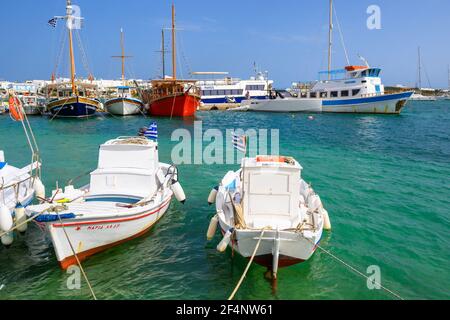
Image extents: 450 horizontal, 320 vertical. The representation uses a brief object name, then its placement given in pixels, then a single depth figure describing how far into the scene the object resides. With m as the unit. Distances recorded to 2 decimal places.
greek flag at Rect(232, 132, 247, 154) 12.34
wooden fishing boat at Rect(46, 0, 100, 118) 50.09
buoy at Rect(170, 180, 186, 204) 12.67
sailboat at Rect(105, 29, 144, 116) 57.44
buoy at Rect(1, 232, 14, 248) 10.02
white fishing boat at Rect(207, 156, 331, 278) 8.76
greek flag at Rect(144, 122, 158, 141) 16.41
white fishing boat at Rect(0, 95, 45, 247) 9.77
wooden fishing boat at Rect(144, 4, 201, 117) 53.72
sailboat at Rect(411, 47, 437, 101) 122.36
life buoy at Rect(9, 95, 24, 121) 11.72
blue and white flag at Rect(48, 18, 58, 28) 47.53
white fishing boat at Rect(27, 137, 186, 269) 9.34
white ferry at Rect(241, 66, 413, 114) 56.72
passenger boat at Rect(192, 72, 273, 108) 78.88
